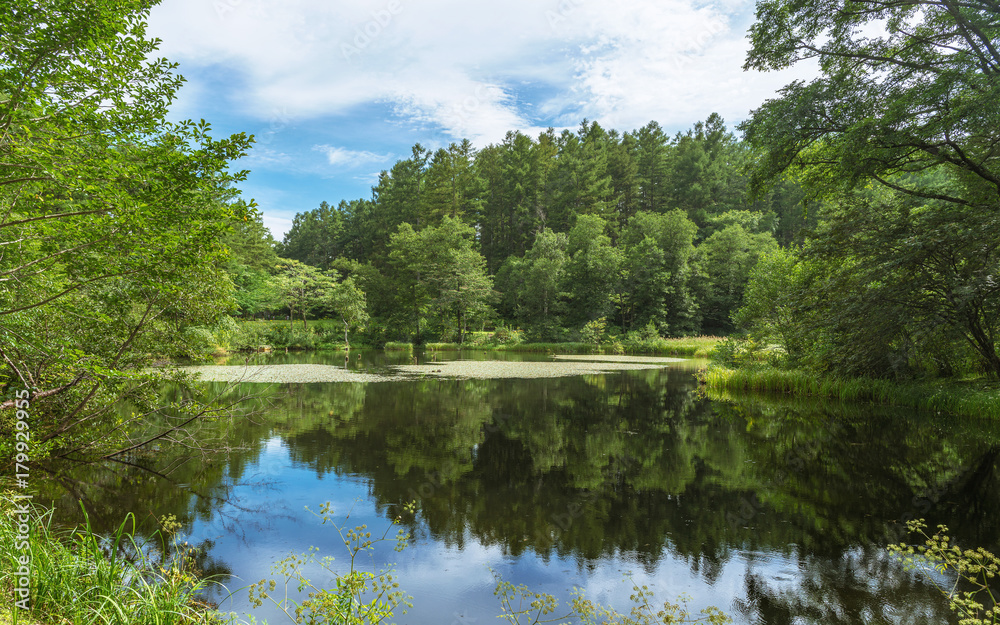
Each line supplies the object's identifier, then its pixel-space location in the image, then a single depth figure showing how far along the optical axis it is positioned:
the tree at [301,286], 35.19
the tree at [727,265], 37.88
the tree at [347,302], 34.81
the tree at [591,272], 38.00
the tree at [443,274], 38.22
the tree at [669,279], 37.16
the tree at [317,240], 58.06
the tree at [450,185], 48.62
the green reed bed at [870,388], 9.97
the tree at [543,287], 37.62
